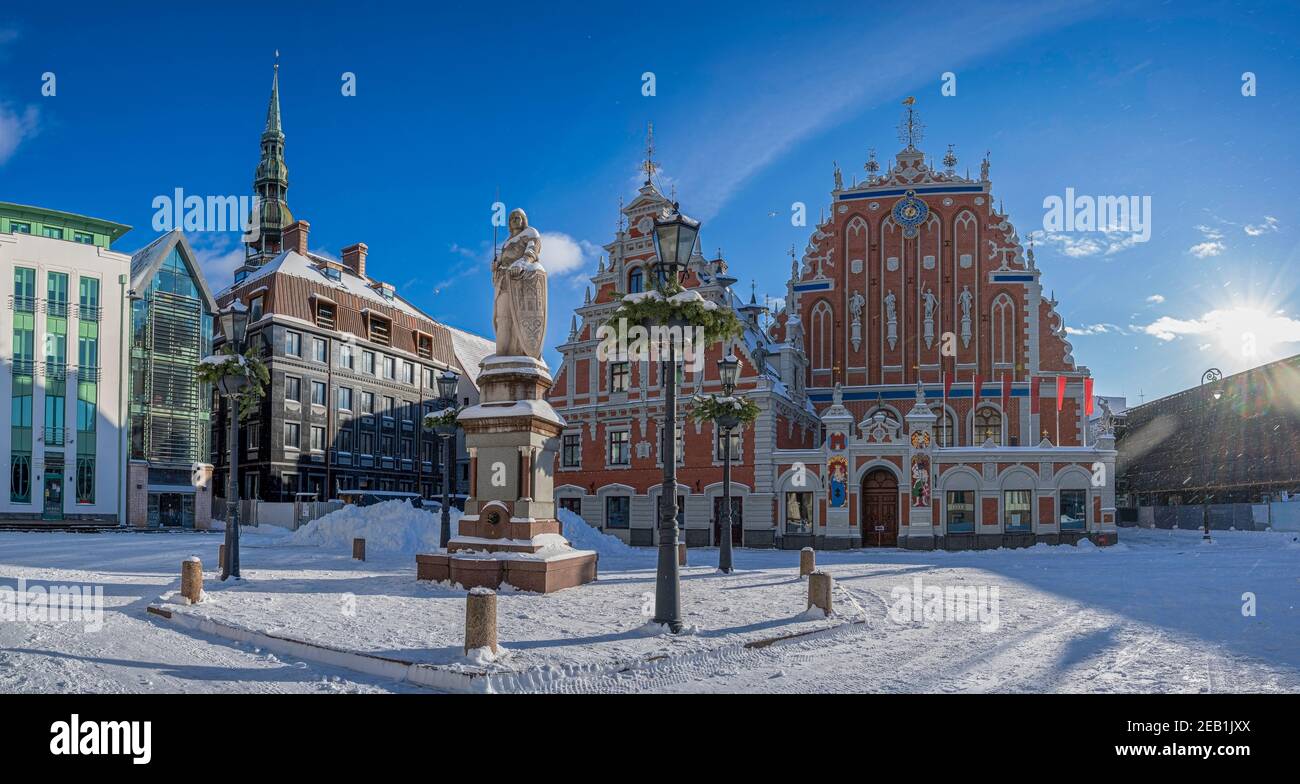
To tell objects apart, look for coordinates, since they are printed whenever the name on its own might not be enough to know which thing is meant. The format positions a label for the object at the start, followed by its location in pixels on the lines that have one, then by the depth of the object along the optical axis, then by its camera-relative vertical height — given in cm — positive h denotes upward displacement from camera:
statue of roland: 1711 +275
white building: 4278 +355
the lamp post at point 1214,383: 5809 +381
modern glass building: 4775 +280
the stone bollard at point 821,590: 1340 -232
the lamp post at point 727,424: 2258 +38
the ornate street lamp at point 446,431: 2670 +21
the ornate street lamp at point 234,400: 1816 +86
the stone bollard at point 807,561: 1942 -271
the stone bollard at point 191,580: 1334 -215
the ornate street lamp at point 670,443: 1162 -7
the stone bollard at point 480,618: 900 -185
